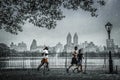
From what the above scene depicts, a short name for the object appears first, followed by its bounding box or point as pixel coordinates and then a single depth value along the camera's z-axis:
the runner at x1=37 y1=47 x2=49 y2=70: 19.75
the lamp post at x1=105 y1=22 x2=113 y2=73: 20.47
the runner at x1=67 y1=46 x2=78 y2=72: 19.48
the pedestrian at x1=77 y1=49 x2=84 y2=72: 19.37
